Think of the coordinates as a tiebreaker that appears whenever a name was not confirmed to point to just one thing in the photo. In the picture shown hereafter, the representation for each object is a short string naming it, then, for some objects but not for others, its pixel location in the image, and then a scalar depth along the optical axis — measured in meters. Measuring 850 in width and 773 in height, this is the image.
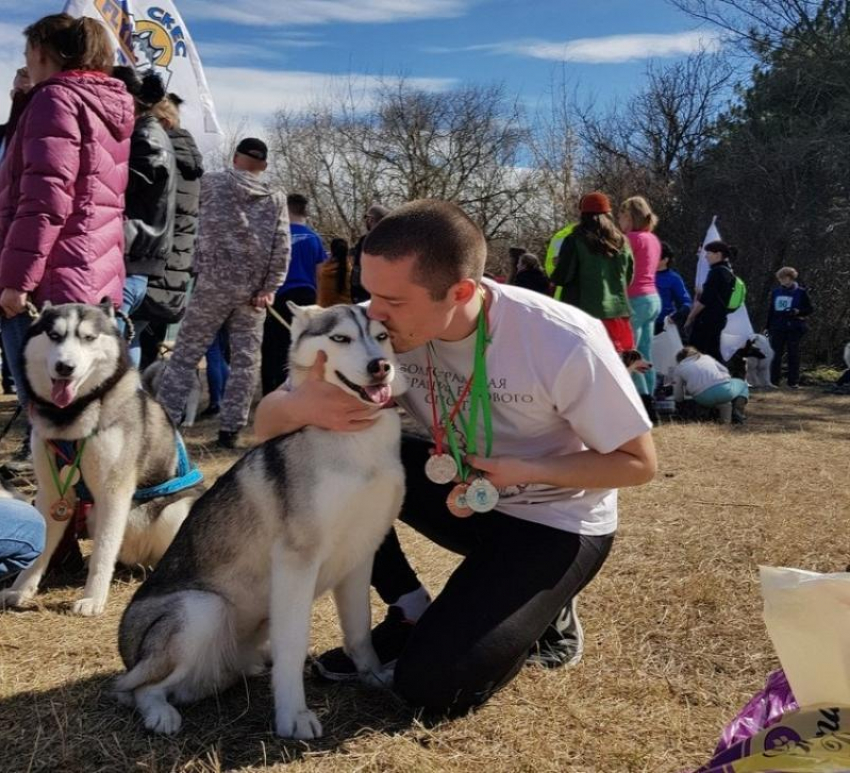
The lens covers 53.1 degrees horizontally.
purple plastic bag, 1.69
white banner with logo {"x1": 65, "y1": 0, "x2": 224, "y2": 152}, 6.69
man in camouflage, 5.71
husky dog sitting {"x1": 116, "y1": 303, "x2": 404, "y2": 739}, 2.19
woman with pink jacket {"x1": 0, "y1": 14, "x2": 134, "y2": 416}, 3.43
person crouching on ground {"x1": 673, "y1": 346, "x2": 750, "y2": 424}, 7.77
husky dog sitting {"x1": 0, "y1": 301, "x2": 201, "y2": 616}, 3.24
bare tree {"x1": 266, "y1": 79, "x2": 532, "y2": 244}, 21.19
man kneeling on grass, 2.28
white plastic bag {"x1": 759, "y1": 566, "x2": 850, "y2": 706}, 1.45
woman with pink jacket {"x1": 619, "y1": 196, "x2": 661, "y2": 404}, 7.40
